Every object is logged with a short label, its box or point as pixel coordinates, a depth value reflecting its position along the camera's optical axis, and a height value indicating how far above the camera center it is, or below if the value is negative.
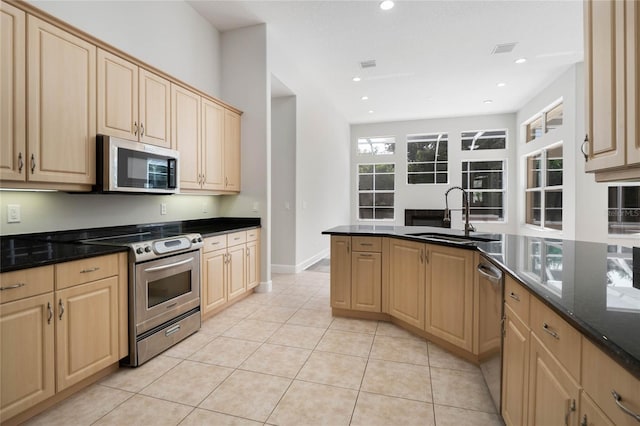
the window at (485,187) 8.56 +0.68
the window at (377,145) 9.32 +1.99
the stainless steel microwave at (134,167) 2.42 +0.38
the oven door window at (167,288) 2.43 -0.62
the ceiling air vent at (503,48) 4.68 +2.47
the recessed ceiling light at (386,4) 3.64 +2.42
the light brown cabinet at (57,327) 1.59 -0.66
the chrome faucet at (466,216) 2.75 -0.04
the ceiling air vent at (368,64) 5.21 +2.49
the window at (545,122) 6.21 +1.96
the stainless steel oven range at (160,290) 2.29 -0.62
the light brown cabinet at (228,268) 3.19 -0.63
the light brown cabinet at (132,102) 2.48 +0.95
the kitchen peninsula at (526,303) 0.84 -0.42
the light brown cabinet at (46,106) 1.88 +0.70
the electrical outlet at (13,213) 2.16 -0.01
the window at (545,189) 6.26 +0.51
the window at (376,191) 9.34 +0.64
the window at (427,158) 8.91 +1.53
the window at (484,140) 8.52 +1.97
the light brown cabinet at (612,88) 1.21 +0.53
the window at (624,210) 4.85 +0.04
